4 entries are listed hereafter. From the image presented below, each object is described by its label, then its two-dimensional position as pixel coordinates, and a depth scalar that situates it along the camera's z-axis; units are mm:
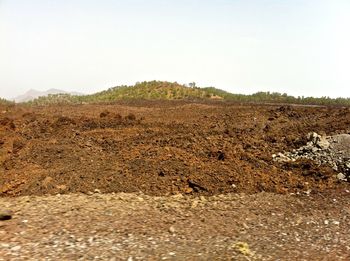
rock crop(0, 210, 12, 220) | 6820
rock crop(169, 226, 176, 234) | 6822
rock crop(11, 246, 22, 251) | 5766
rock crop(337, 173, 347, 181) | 9666
